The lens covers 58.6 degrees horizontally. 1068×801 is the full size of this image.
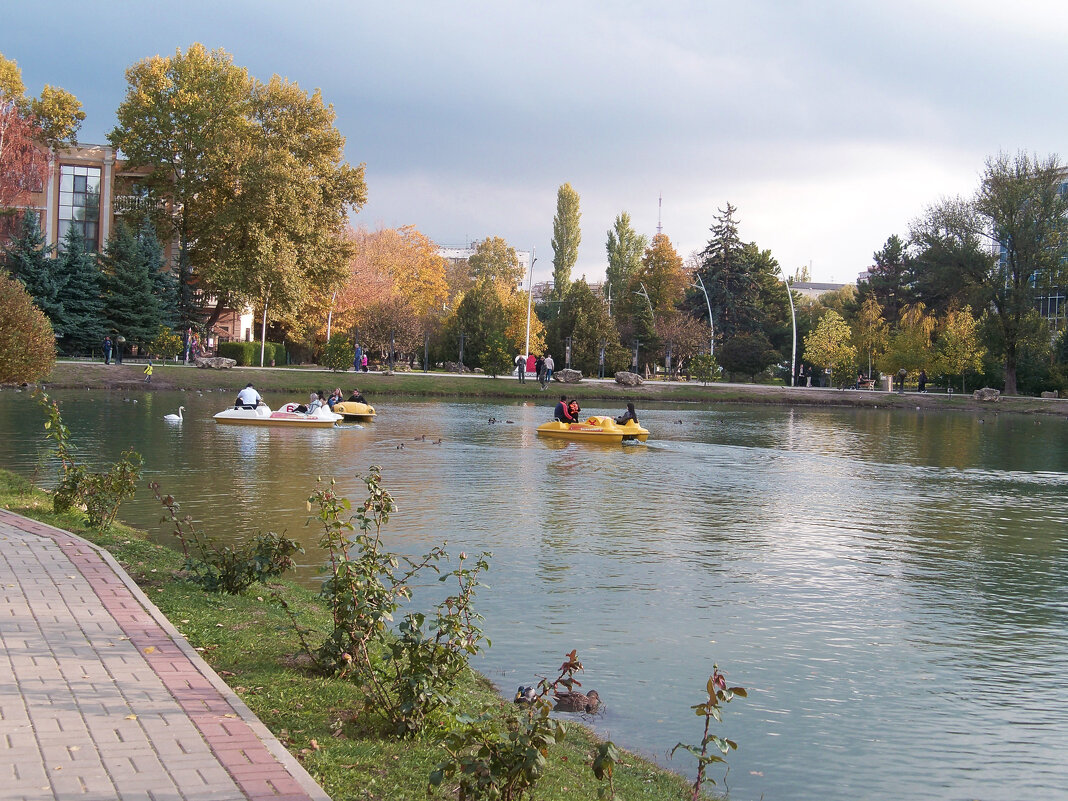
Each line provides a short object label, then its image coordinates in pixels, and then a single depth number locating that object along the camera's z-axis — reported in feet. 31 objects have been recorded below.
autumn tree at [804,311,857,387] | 239.91
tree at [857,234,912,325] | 304.71
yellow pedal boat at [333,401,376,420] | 116.26
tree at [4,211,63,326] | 180.75
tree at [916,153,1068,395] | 231.30
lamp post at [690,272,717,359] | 249.14
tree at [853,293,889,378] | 263.70
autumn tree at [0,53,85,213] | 199.82
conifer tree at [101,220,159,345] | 190.39
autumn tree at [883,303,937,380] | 243.40
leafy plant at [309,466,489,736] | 19.92
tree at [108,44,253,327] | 205.16
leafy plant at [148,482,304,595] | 29.66
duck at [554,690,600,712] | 27.07
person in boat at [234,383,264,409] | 106.73
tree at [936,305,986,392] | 241.35
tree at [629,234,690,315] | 310.45
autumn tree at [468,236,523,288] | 367.86
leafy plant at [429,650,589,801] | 14.90
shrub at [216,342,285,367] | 200.64
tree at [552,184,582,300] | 371.35
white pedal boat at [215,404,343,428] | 104.73
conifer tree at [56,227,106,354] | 185.26
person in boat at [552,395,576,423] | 110.32
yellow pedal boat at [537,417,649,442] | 107.76
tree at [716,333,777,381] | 263.29
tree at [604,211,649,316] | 368.27
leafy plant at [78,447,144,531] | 39.29
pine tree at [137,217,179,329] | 196.75
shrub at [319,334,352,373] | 198.70
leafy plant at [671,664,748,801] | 16.12
